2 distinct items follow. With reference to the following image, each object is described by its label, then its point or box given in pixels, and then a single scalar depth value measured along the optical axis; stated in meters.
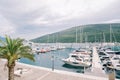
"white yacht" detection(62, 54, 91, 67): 19.15
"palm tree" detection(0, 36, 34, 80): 7.94
